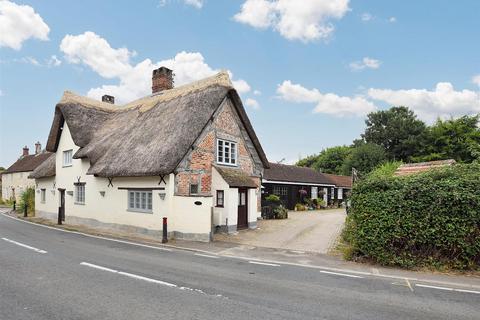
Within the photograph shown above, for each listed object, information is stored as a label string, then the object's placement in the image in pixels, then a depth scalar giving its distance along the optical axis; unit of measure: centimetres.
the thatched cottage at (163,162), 1405
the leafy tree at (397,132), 4675
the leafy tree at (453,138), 4141
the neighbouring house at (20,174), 4034
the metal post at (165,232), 1312
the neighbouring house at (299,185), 2783
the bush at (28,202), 2681
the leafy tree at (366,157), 4516
